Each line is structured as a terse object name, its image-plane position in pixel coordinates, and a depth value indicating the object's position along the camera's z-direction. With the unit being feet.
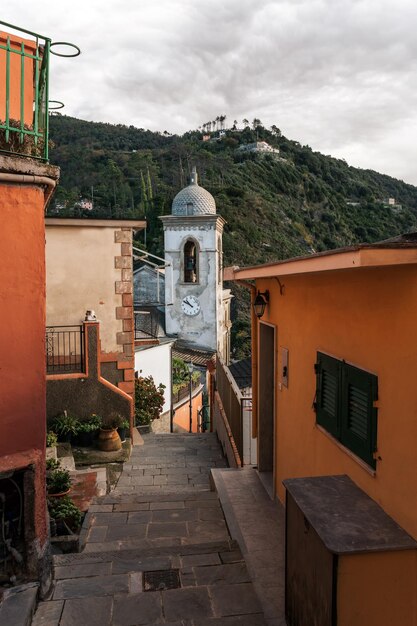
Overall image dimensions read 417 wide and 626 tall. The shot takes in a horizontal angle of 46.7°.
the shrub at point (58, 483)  22.34
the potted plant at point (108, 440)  32.73
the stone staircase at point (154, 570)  11.44
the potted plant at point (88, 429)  32.60
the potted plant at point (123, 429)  34.24
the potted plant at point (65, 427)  32.09
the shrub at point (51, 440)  28.58
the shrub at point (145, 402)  41.88
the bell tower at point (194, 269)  89.35
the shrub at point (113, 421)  33.96
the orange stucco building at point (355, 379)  9.21
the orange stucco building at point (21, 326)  11.06
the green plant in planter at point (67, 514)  19.89
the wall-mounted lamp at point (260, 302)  20.76
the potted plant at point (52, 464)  24.52
